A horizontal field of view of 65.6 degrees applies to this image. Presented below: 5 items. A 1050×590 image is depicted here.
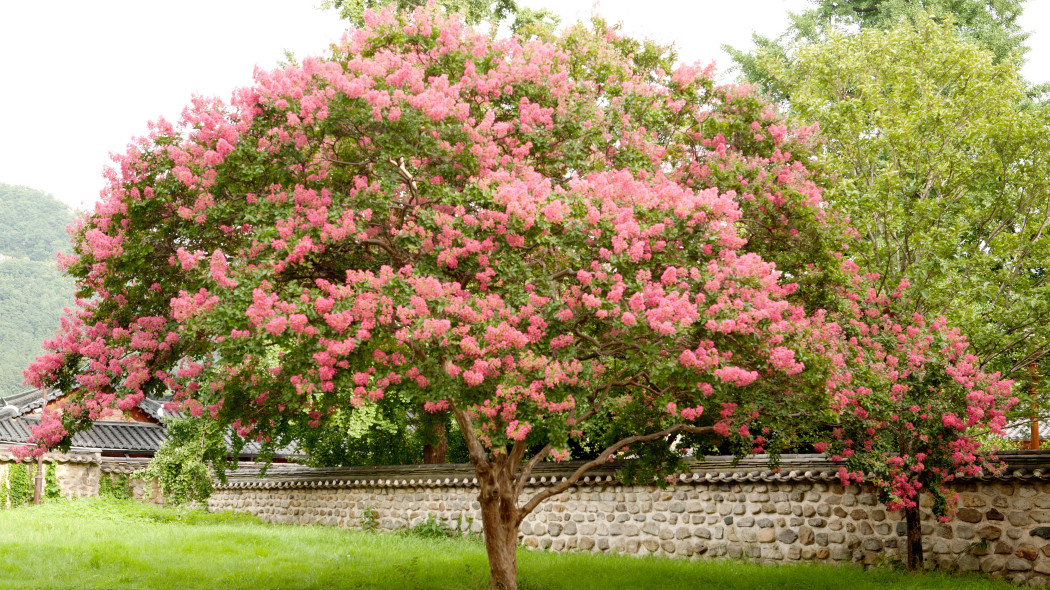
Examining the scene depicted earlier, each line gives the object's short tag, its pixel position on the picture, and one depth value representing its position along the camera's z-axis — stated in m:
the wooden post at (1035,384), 13.17
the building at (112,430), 28.56
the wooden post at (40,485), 23.56
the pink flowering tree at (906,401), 10.87
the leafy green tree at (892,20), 24.92
